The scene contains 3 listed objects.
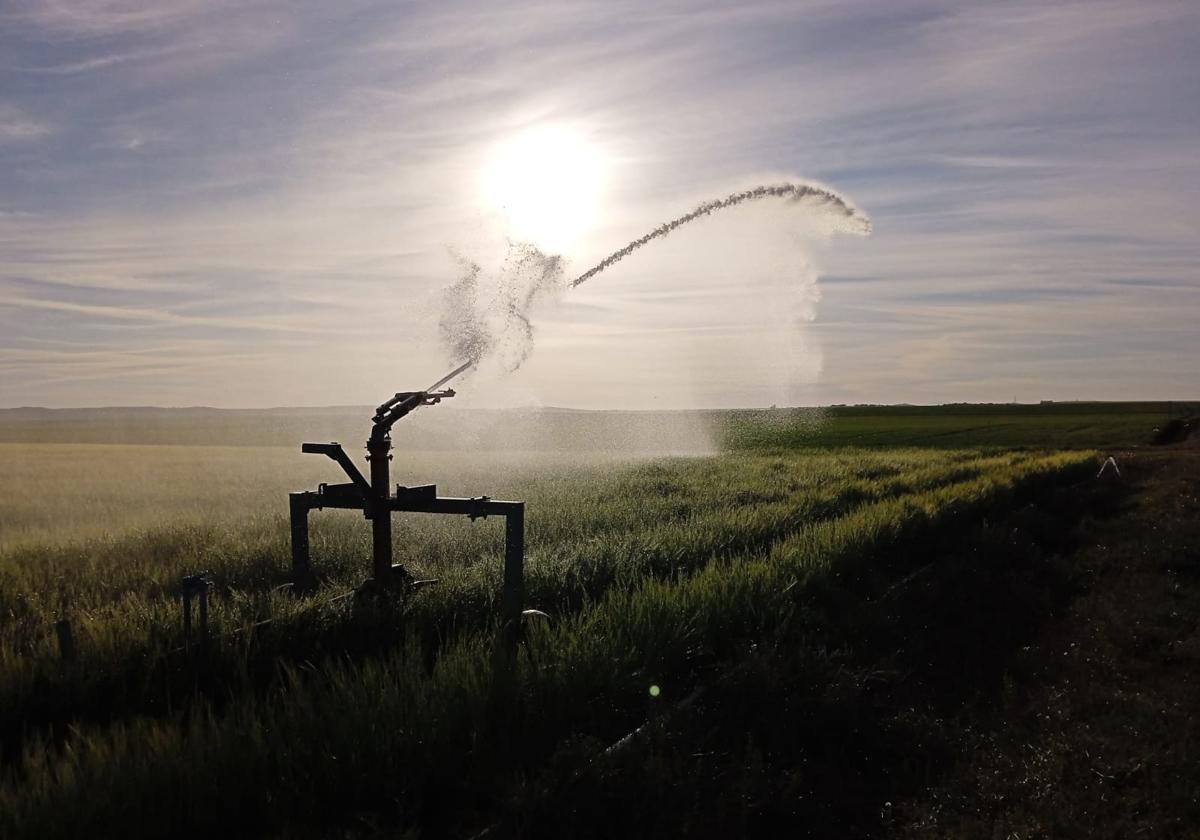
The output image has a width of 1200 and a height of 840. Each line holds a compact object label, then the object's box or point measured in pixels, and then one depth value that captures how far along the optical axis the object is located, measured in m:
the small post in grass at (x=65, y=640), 6.11
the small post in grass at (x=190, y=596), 6.20
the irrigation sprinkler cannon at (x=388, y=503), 7.62
